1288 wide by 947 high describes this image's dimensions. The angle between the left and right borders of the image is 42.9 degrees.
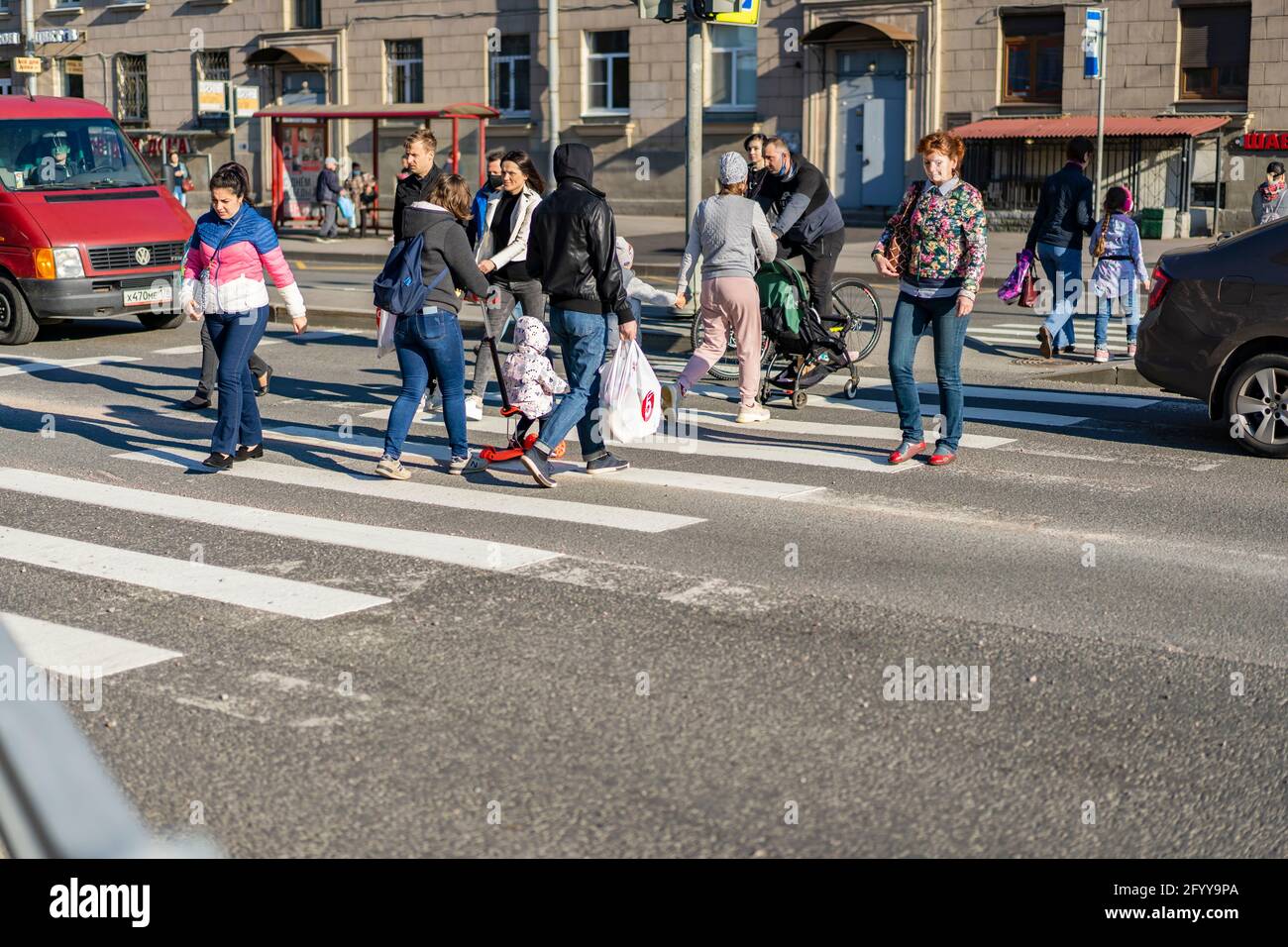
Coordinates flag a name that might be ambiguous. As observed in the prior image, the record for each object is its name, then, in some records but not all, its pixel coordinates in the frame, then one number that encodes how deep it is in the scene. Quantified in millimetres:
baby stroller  11541
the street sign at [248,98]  38438
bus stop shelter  32500
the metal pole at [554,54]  32562
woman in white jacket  10477
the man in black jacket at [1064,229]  14094
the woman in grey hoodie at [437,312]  9031
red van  15461
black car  9750
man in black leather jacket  8977
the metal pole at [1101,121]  24197
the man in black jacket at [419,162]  10422
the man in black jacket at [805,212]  12594
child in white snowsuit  9414
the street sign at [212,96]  37438
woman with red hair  9195
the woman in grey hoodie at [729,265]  10633
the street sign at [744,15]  14914
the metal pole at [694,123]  15312
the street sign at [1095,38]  24500
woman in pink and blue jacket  9484
